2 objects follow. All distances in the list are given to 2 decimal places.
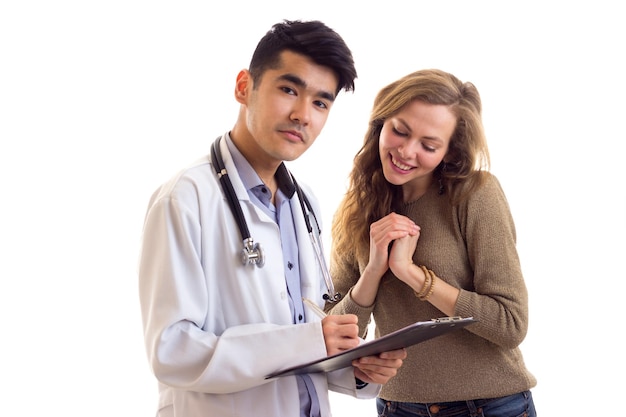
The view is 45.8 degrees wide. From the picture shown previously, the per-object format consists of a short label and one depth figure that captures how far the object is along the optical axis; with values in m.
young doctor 1.52
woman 1.95
